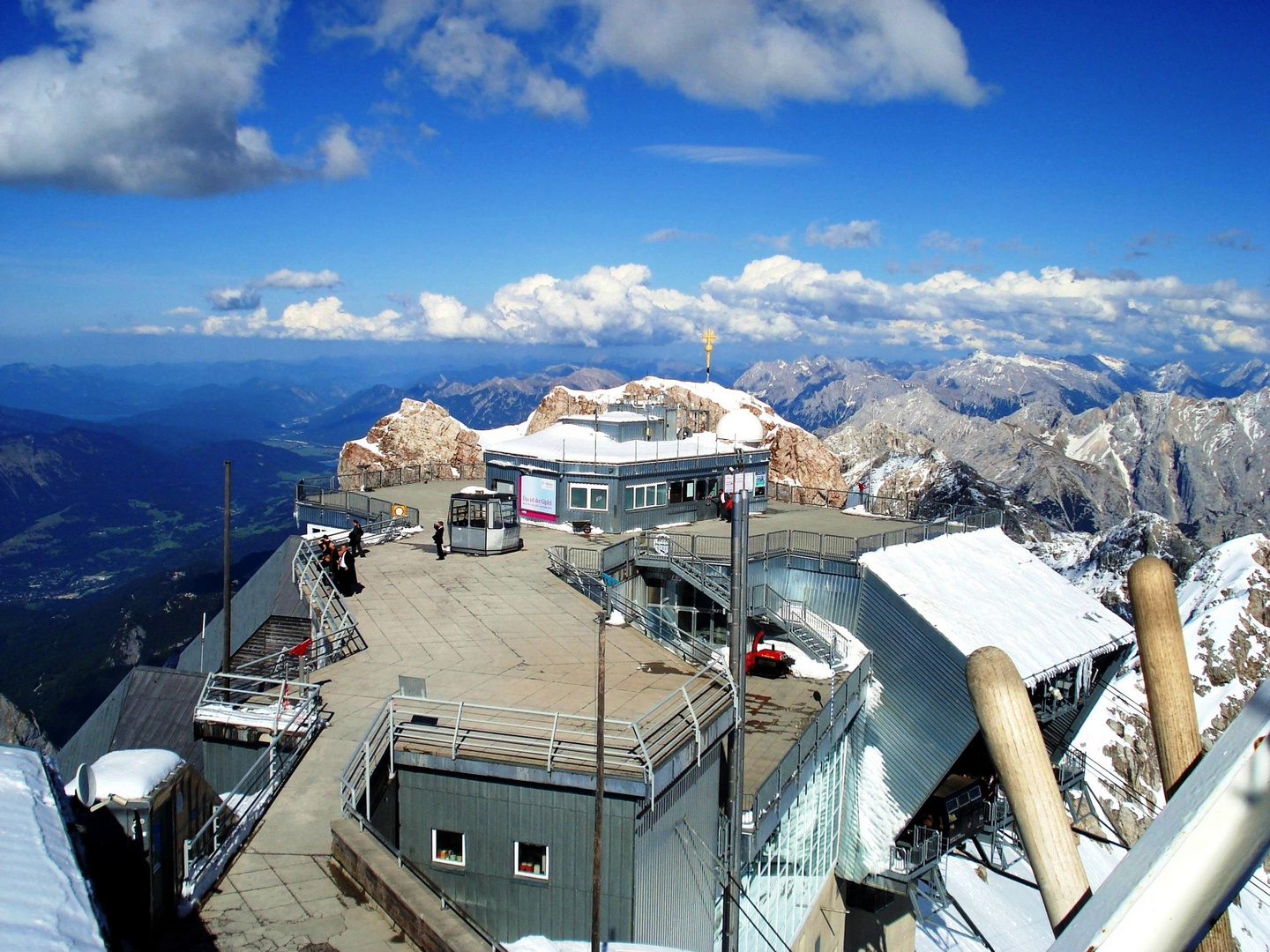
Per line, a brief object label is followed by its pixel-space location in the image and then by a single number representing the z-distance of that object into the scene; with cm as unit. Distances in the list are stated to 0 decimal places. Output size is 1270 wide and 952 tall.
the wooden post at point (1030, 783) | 493
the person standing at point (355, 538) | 3070
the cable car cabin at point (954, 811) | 2856
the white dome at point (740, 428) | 4825
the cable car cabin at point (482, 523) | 3309
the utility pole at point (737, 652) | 1570
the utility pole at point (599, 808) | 1154
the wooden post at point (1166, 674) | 514
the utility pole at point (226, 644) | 2327
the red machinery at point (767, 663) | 3022
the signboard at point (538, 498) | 3934
